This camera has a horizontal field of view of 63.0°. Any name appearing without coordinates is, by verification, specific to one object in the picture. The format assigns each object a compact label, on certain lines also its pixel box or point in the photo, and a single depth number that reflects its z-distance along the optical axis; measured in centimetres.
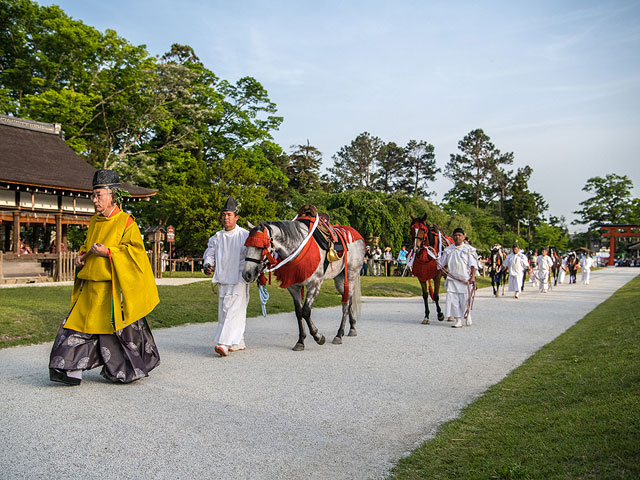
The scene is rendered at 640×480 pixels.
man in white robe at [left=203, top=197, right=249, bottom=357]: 732
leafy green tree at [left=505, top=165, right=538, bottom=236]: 7275
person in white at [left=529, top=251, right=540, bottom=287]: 2766
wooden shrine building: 1920
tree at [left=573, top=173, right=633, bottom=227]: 8731
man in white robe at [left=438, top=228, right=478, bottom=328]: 1100
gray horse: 715
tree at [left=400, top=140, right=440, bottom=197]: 6875
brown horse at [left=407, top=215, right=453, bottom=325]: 1158
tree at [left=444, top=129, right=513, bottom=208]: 7350
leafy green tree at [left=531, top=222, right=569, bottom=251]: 6800
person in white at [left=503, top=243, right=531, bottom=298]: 1909
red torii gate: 7425
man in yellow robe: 536
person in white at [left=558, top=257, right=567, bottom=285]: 3023
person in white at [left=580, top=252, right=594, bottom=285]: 3012
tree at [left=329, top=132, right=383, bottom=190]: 6250
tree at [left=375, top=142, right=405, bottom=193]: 6562
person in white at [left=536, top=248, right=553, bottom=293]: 2262
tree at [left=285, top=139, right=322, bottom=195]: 5003
